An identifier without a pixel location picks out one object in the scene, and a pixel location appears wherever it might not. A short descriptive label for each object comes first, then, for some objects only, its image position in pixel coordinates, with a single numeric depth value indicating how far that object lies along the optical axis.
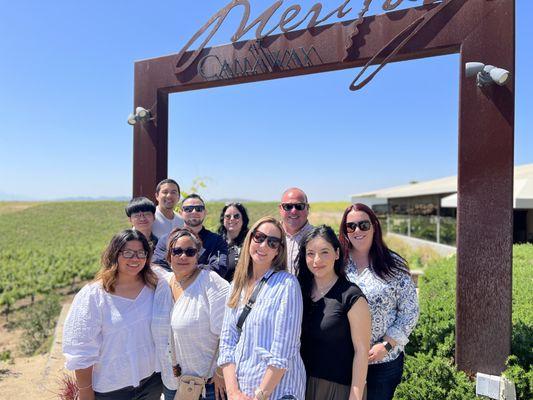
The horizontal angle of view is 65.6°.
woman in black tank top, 2.14
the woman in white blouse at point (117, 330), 2.43
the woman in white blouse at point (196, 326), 2.46
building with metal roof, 12.15
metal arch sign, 3.92
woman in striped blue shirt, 2.11
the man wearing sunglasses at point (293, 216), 3.22
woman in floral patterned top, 2.55
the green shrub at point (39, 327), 9.19
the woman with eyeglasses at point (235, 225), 3.63
